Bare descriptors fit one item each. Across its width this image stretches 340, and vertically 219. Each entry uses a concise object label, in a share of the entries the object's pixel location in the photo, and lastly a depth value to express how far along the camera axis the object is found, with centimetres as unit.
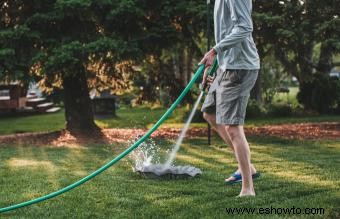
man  425
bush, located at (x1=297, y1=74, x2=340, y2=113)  1622
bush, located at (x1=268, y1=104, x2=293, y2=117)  1648
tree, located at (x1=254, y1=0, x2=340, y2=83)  936
